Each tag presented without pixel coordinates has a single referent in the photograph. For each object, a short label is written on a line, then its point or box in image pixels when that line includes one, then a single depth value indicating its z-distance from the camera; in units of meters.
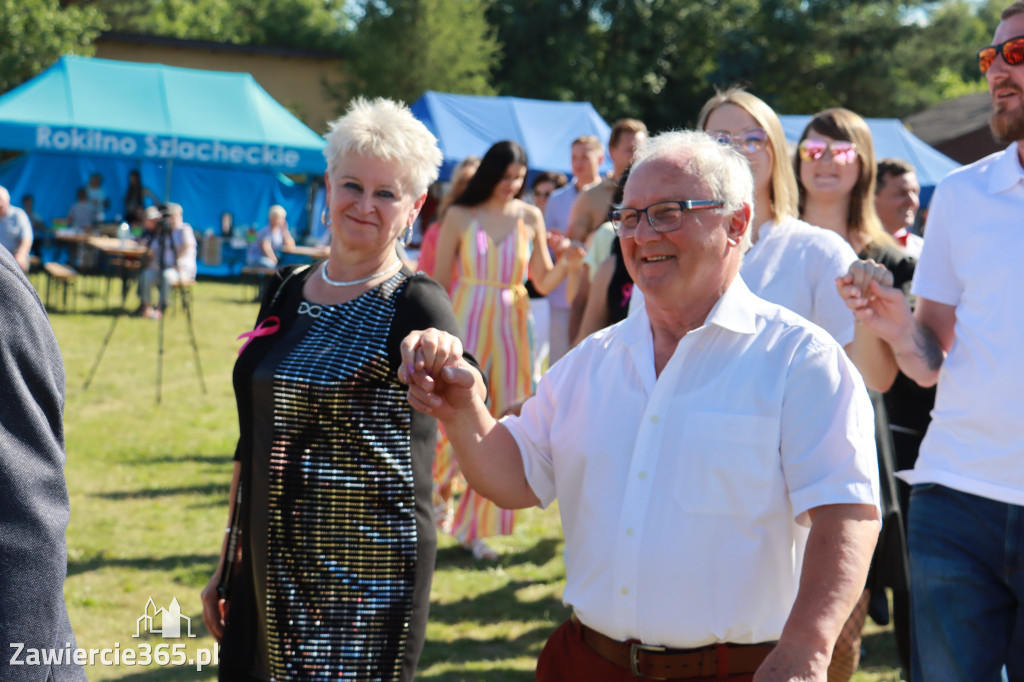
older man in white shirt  2.02
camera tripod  10.77
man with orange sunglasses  2.76
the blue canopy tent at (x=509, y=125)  19.48
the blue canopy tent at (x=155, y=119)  14.51
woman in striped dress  6.05
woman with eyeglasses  3.34
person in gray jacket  1.62
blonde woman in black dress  2.74
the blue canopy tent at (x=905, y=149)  19.95
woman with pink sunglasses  3.76
